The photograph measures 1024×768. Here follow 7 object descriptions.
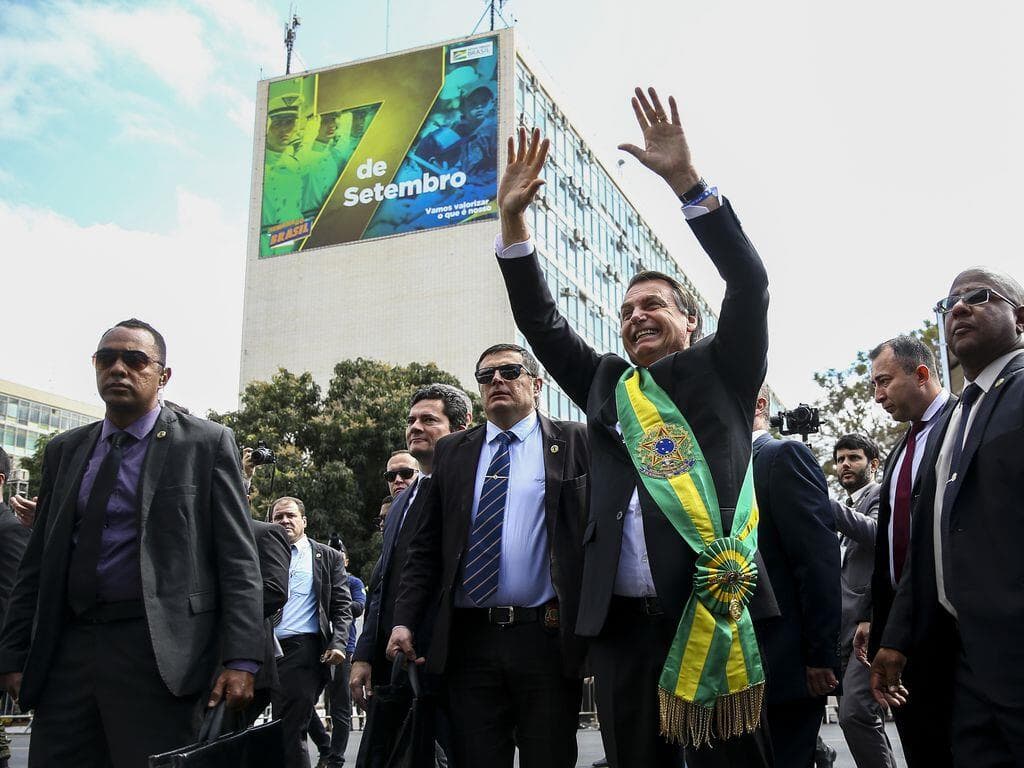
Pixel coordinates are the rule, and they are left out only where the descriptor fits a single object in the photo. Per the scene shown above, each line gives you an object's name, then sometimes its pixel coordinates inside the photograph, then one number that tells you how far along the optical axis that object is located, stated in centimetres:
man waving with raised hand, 311
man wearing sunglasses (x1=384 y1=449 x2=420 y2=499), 772
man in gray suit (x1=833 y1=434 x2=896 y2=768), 588
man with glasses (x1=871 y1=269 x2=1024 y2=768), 328
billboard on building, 4072
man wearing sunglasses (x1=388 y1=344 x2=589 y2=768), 409
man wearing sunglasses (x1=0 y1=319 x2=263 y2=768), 393
